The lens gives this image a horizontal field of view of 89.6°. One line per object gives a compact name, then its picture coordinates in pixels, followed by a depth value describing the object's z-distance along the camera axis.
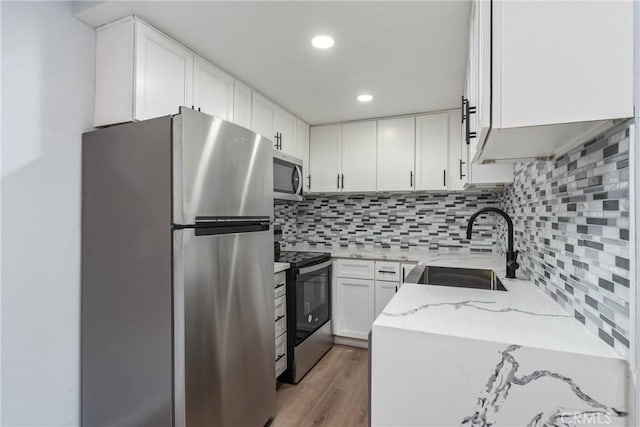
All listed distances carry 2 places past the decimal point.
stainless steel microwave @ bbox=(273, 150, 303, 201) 2.47
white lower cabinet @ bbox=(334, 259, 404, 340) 2.86
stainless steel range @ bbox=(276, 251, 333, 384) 2.39
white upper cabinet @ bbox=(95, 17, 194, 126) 1.54
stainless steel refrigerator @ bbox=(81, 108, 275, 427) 1.32
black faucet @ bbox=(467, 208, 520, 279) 1.64
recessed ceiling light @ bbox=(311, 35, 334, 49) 1.70
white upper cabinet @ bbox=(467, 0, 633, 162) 0.70
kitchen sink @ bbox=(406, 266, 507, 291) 1.93
